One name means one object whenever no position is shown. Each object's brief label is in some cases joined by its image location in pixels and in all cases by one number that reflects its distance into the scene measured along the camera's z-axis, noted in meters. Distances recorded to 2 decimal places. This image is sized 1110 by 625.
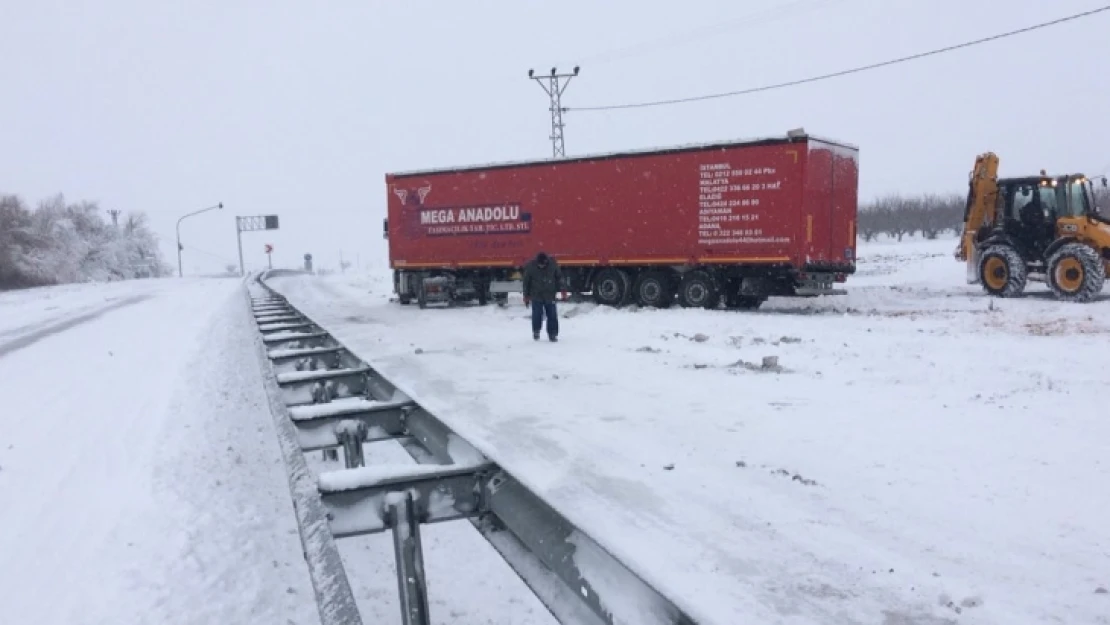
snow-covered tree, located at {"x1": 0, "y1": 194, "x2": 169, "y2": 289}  61.75
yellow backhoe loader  17.11
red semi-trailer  17.34
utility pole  38.92
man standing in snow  13.62
